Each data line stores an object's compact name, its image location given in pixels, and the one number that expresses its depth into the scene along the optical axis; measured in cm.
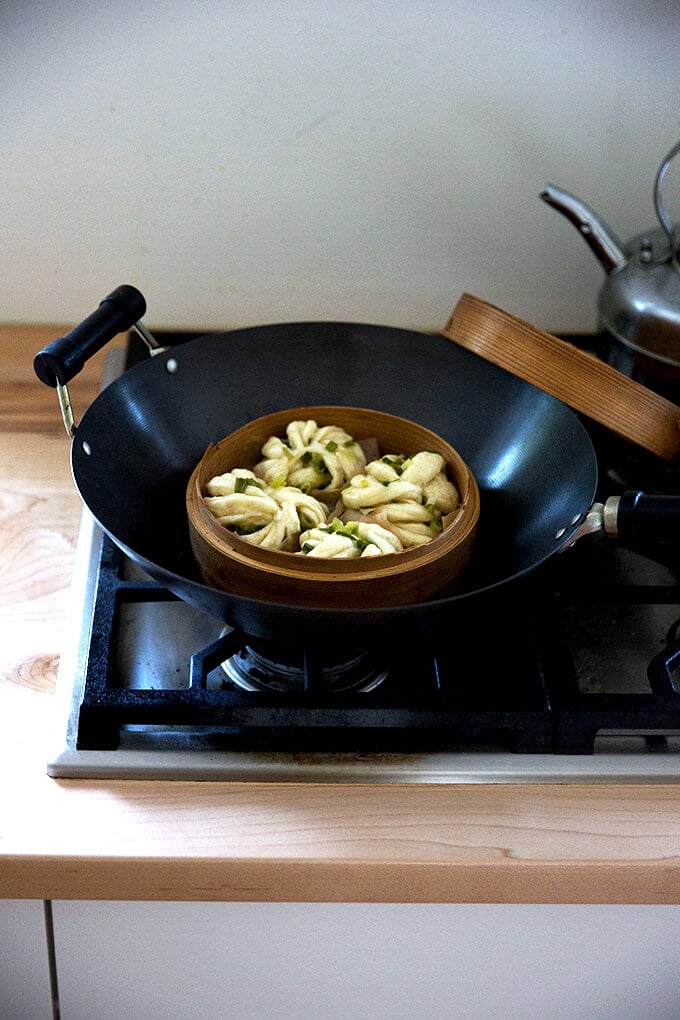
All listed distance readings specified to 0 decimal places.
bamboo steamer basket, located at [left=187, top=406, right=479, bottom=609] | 76
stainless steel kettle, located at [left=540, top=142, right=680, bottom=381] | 100
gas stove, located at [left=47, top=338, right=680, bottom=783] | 75
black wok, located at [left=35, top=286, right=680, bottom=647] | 73
